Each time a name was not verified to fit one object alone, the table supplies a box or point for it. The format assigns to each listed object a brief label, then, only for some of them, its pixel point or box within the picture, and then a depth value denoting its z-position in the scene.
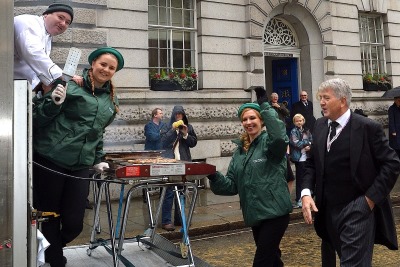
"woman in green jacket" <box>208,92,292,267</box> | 4.09
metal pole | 2.04
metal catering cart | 3.65
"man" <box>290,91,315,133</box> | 12.87
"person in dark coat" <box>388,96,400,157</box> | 12.93
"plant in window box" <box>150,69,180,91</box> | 11.99
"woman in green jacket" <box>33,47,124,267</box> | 3.74
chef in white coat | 3.33
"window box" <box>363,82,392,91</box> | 16.02
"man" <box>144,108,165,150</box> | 9.37
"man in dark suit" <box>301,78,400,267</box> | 3.69
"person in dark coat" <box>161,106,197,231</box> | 7.77
